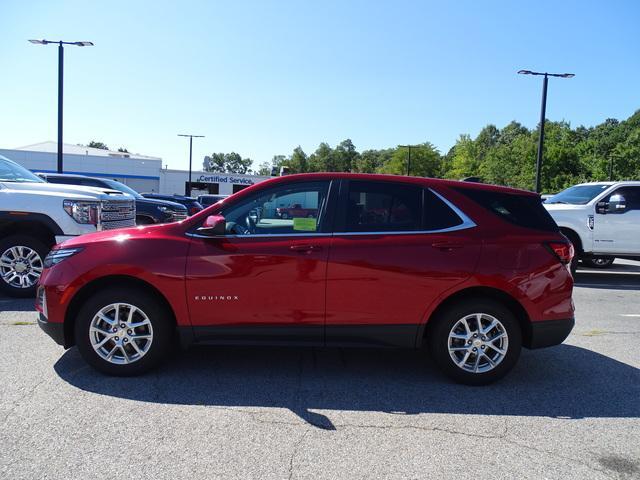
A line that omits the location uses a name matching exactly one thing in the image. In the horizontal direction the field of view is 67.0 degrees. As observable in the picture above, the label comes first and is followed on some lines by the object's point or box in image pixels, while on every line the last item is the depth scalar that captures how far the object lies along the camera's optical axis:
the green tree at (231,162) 144.89
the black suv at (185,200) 19.19
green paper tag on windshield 4.10
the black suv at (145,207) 12.22
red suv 4.01
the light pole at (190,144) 39.82
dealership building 47.38
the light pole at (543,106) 18.81
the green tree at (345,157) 92.62
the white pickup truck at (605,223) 9.95
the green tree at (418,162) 67.19
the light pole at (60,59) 16.00
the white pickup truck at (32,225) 6.86
